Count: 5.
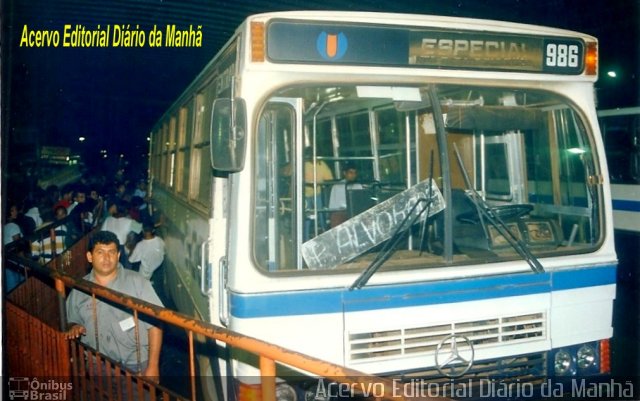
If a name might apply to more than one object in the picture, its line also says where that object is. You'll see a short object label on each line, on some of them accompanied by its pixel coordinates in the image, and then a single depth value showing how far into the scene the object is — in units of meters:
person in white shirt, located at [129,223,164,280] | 7.29
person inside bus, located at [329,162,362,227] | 4.27
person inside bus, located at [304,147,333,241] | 3.71
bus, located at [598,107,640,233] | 7.56
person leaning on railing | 3.92
